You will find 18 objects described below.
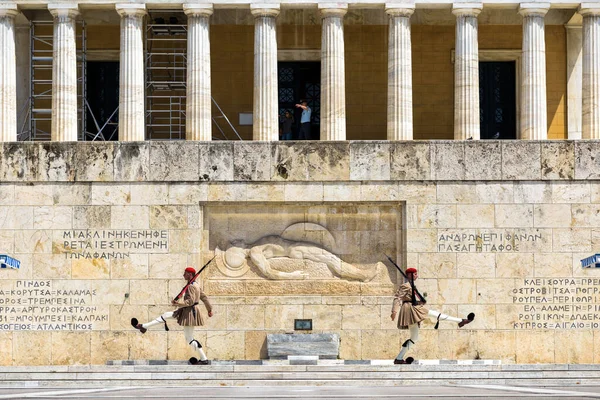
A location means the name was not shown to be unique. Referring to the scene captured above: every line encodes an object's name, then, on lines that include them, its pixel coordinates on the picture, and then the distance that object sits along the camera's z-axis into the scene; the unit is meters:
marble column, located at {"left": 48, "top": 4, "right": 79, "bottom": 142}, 42.59
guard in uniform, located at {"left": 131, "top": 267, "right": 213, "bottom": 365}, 33.59
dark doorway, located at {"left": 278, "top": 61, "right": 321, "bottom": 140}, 48.19
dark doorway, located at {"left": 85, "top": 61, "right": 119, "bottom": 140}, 48.06
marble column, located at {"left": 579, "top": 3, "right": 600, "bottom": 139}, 42.97
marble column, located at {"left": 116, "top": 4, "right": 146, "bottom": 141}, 42.62
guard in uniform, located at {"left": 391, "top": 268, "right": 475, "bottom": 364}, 33.03
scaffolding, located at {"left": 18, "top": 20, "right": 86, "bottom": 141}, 45.41
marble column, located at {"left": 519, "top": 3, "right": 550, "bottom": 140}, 43.00
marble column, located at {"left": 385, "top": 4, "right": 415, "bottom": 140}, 42.69
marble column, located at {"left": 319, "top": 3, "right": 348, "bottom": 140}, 42.78
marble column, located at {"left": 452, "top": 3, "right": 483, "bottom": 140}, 42.84
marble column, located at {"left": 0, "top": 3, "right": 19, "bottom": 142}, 42.69
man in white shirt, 45.34
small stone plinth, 37.12
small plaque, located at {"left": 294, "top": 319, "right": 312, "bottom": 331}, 38.56
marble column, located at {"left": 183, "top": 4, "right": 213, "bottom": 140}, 42.72
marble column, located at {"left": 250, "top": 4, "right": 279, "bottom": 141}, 42.69
